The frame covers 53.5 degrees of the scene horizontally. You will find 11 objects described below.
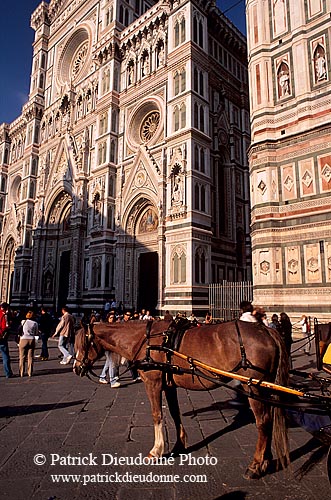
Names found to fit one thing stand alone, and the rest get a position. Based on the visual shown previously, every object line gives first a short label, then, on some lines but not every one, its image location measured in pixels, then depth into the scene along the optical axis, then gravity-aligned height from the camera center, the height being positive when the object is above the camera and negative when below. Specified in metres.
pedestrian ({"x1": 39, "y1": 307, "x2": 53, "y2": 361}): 11.64 -1.26
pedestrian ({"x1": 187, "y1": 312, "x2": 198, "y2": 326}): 16.64 -1.05
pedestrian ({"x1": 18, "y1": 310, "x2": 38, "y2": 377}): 8.65 -1.22
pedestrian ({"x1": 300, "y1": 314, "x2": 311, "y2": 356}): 11.64 -1.05
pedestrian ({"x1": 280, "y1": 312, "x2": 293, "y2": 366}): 9.11 -0.88
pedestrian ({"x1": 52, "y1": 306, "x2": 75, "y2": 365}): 10.40 -1.09
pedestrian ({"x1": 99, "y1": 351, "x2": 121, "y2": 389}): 7.58 -1.85
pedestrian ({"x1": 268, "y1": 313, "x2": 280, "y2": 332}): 9.38 -0.81
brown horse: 3.68 -0.83
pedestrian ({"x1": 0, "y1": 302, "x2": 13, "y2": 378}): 8.55 -1.23
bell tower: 12.68 +5.68
